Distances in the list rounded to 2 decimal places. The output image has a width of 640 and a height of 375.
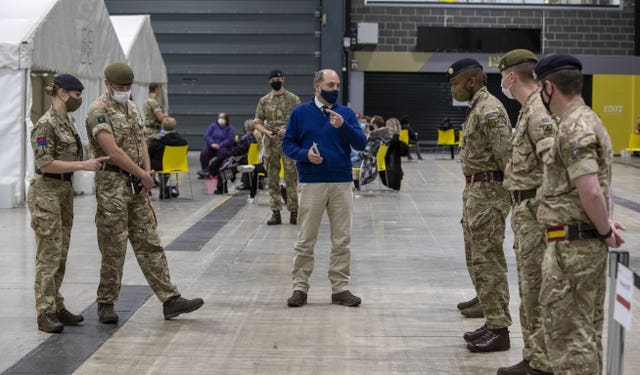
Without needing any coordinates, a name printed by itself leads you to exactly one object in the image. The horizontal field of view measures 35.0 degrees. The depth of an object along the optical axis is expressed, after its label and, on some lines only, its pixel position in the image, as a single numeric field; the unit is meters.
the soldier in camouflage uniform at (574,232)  4.35
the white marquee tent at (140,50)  21.58
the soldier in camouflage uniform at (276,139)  12.76
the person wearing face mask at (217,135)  19.28
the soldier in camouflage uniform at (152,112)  18.33
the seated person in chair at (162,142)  16.22
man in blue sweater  7.87
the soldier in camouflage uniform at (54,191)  6.84
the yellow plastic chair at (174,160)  16.19
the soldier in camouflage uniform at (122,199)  6.96
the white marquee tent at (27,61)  14.97
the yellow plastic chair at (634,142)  29.83
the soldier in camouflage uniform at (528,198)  5.40
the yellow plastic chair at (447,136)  30.00
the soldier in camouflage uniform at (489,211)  6.41
